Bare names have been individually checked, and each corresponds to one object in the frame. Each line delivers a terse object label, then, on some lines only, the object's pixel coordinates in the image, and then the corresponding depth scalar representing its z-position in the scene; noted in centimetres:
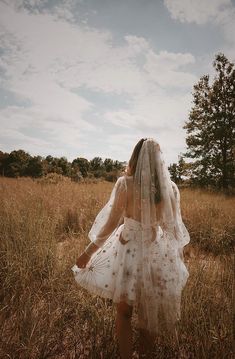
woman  183
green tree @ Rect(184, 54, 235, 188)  1548
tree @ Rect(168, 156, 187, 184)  1659
